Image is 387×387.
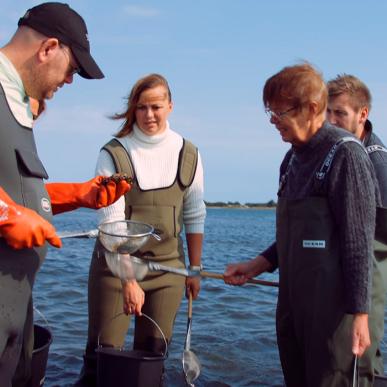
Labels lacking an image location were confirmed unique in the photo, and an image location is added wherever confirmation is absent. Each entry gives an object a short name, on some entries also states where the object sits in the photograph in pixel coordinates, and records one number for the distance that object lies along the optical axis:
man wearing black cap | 2.65
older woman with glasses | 2.87
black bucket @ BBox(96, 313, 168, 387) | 3.93
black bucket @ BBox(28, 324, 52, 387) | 3.66
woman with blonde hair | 4.17
